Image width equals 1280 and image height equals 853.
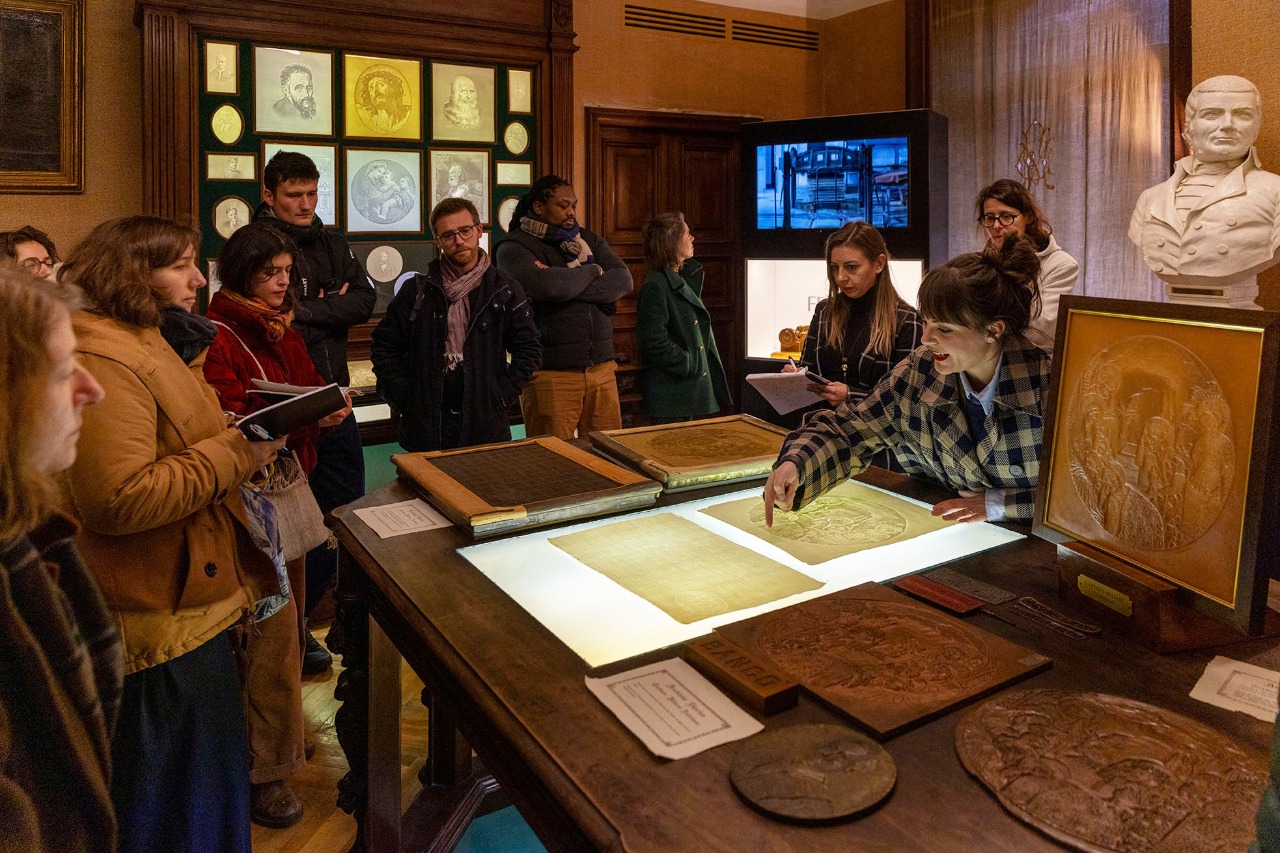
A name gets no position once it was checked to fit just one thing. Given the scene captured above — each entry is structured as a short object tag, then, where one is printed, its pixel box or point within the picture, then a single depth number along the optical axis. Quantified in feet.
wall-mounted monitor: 18.67
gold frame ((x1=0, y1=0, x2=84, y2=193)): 14.75
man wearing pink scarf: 12.31
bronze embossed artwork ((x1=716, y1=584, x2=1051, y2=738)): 3.89
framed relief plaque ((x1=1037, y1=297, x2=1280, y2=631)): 3.95
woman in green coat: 15.55
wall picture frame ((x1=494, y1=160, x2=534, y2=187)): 18.63
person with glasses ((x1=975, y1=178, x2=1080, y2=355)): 12.63
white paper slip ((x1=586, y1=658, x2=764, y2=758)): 3.68
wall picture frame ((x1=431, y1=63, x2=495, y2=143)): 17.94
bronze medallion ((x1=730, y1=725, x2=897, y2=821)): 3.23
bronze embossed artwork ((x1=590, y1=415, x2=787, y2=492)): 7.38
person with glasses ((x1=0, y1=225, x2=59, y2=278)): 11.01
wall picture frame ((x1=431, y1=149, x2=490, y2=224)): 18.16
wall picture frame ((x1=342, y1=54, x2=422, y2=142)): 17.11
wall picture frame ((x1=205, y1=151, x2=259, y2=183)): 15.78
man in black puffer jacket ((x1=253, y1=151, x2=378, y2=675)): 11.42
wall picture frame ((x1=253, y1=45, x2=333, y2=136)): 16.16
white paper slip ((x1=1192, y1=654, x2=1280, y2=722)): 3.83
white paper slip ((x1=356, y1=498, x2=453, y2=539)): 6.45
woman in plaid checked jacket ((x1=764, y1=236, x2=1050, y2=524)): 6.39
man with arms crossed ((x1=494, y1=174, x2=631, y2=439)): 13.74
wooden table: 3.14
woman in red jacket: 8.50
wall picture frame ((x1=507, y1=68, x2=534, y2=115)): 18.57
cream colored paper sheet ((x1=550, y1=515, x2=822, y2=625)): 5.03
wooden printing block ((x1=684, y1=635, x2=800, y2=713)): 3.87
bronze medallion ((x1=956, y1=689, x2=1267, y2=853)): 3.04
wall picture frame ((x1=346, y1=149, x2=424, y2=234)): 17.40
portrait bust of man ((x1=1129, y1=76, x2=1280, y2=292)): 12.40
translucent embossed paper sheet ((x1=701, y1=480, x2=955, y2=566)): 5.93
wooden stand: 4.32
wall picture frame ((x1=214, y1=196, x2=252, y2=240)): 15.88
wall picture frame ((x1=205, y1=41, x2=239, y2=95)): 15.58
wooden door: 20.56
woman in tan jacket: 5.61
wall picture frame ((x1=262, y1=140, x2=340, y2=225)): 16.94
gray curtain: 16.67
